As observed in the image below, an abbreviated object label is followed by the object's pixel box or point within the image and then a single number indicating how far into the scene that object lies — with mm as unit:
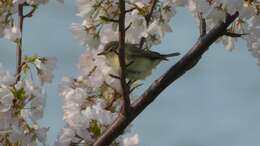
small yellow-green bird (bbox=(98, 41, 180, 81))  5446
